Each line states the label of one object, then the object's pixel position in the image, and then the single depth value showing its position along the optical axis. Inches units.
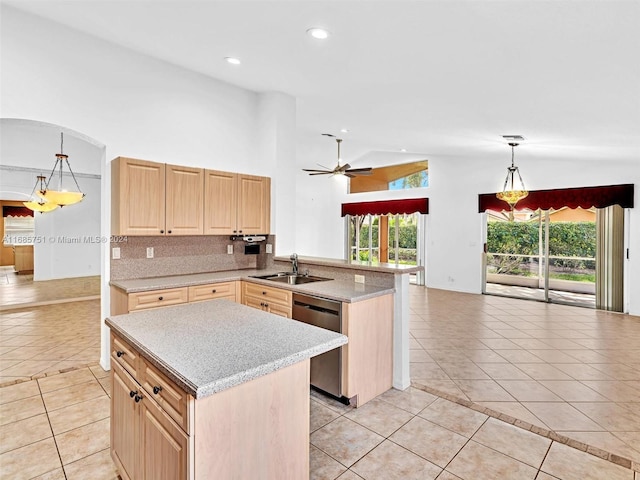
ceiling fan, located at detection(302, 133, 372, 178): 238.2
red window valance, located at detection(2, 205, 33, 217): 402.0
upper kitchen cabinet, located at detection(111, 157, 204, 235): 130.4
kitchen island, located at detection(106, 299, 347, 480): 48.7
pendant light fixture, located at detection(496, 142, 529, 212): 233.1
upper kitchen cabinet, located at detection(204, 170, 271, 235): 154.6
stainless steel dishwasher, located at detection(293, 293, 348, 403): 109.6
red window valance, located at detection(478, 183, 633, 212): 227.6
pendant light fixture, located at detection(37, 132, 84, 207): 230.4
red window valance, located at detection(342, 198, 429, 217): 331.6
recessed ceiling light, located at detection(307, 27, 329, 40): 105.9
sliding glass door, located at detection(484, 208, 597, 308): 260.5
